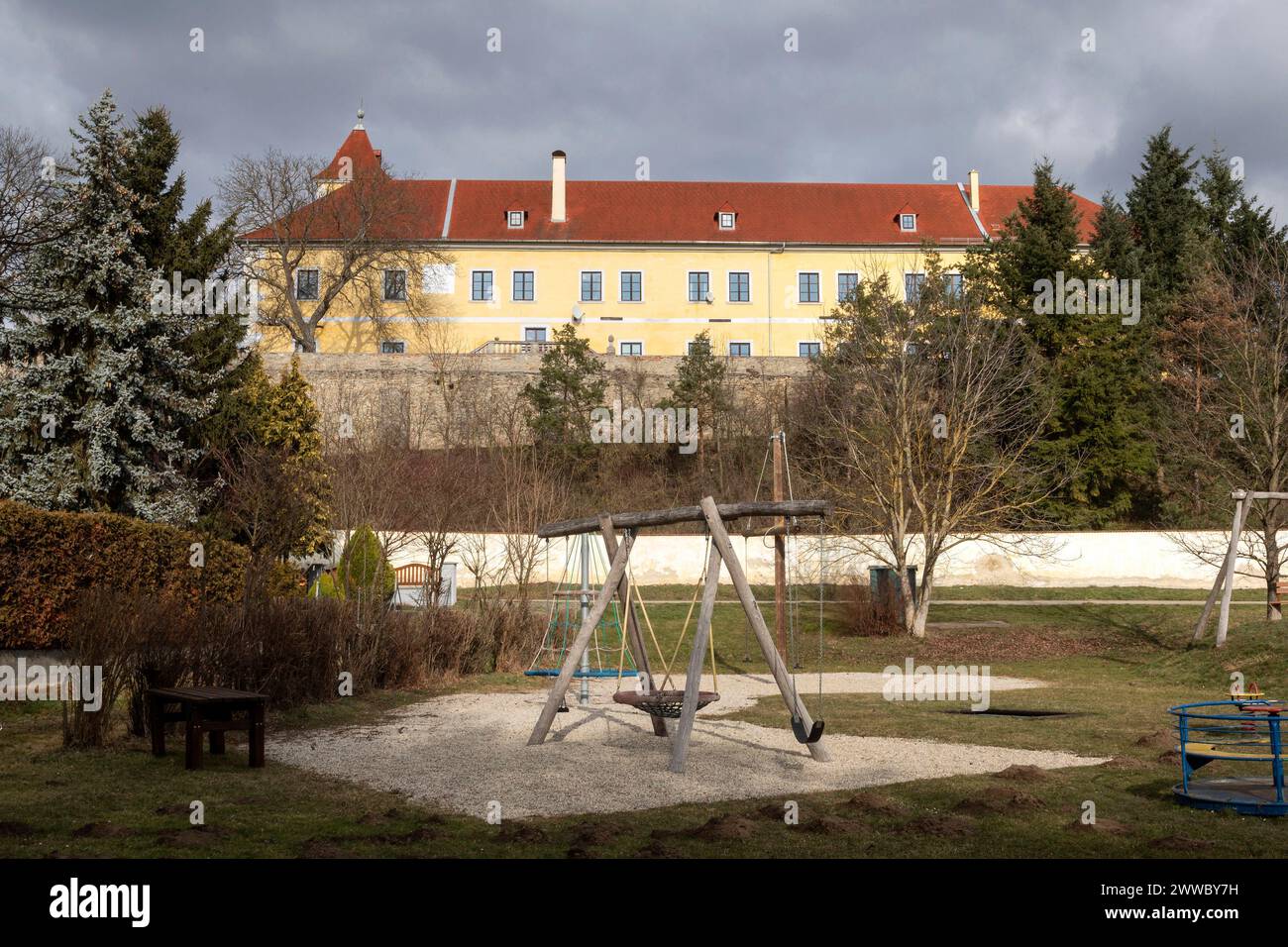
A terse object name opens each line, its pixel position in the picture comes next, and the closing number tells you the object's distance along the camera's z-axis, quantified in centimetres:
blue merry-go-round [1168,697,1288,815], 783
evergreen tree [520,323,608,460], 3656
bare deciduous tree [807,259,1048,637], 2420
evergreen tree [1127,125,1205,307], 4528
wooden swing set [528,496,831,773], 1021
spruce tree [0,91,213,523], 2136
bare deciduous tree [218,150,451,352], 5066
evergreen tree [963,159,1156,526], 3425
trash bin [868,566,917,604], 2516
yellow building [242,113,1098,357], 5412
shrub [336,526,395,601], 1670
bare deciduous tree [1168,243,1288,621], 2347
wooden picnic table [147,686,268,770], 993
